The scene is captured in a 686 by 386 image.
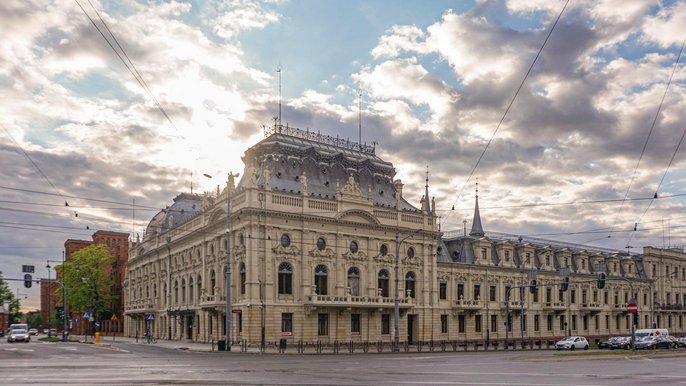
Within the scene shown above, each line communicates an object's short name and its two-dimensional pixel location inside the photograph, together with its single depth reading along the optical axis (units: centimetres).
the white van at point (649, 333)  6881
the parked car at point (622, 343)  6361
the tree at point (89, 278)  10444
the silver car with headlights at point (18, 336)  7269
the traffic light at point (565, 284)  5581
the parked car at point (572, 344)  6038
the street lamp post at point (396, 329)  5405
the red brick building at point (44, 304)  18738
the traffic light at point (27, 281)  6066
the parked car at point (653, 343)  6209
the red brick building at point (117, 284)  11636
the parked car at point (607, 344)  6625
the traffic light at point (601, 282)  5245
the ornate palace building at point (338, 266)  6234
